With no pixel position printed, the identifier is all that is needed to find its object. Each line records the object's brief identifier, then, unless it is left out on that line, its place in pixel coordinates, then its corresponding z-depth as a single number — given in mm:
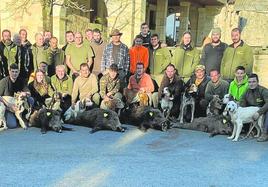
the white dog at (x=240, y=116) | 7820
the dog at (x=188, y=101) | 9289
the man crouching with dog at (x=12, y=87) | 8594
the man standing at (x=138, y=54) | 9945
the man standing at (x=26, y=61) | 9648
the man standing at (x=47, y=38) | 10099
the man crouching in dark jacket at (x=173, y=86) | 9453
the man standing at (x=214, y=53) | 9617
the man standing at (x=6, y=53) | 9445
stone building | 19359
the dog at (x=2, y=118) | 8289
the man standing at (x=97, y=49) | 10242
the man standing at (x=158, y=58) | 10125
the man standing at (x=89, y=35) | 10441
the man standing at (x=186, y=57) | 9844
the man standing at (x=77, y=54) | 10031
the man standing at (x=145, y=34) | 10445
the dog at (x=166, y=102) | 9352
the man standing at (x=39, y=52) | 9914
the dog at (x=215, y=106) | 8703
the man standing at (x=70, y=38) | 10354
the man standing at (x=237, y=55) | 9242
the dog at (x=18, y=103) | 8500
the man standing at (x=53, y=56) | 10016
